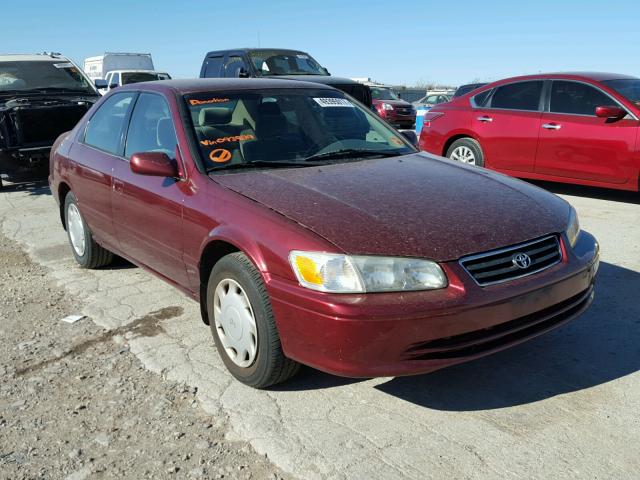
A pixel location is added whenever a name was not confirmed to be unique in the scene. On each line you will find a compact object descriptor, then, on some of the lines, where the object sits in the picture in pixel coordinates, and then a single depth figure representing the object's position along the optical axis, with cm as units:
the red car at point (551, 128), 693
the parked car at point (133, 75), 2332
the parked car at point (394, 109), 2023
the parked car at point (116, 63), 2644
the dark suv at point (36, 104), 845
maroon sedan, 262
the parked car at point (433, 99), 2425
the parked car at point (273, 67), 1164
